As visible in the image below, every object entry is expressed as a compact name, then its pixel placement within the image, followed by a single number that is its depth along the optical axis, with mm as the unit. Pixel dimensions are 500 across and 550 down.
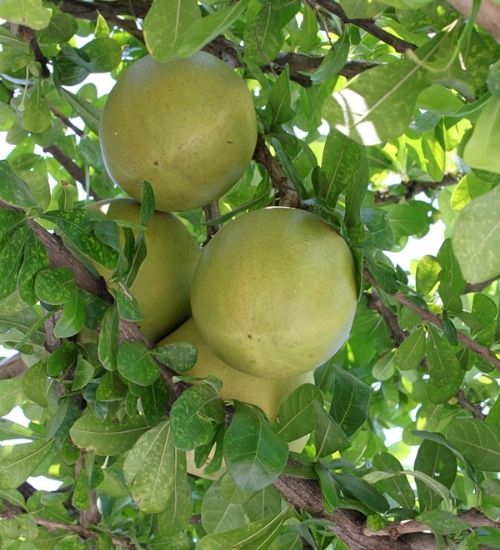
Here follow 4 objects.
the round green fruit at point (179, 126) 1101
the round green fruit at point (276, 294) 994
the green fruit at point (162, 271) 1184
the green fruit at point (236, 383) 1145
